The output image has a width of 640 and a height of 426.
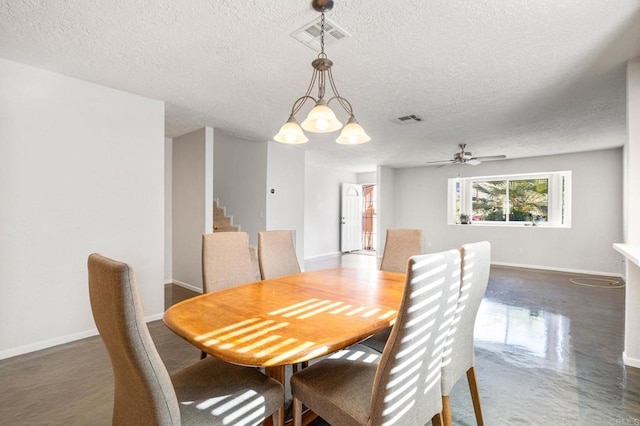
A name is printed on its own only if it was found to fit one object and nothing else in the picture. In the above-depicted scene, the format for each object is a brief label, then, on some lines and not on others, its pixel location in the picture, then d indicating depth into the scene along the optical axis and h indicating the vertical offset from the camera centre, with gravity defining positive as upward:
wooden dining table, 1.07 -0.50
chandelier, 1.74 +0.55
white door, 8.51 -0.21
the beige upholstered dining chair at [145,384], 0.80 -0.56
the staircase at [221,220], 5.52 -0.20
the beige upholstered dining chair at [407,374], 0.94 -0.59
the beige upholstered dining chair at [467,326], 1.35 -0.56
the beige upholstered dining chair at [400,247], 2.65 -0.33
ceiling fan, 4.94 +0.90
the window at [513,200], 6.11 +0.26
